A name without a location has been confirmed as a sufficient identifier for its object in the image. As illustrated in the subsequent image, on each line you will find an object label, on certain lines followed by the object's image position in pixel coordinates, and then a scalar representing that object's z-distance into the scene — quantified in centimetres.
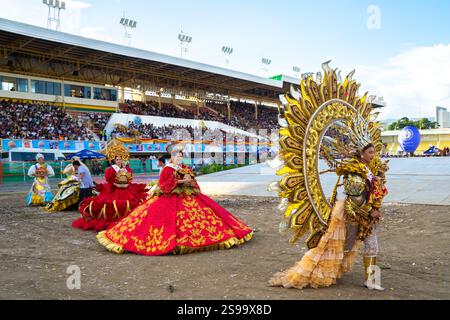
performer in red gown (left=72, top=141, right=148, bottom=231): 895
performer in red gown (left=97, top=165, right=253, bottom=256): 653
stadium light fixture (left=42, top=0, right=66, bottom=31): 3453
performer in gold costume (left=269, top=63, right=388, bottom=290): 407
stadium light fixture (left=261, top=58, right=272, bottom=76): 5676
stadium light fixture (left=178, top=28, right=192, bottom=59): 4714
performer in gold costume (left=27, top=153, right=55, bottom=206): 1335
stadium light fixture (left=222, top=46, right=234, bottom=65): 5238
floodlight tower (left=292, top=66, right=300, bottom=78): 6456
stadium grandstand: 2834
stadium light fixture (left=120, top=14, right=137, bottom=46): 4094
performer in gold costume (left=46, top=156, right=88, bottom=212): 1221
